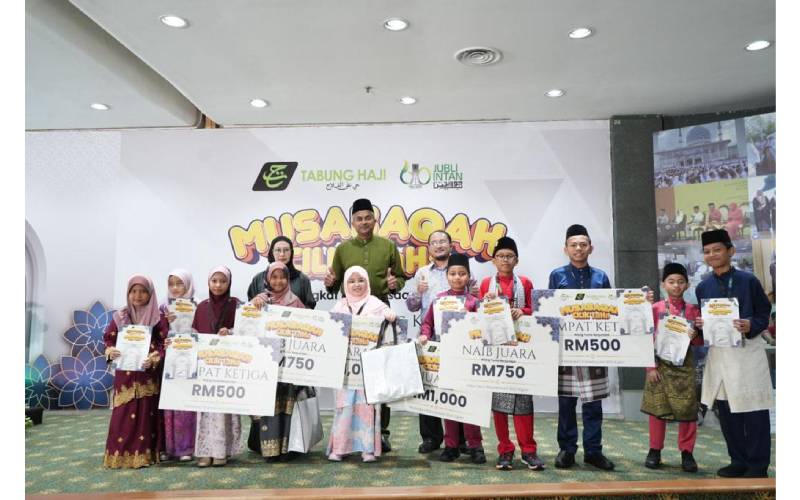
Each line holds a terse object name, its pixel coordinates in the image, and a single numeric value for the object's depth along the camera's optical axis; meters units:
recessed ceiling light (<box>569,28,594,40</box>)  4.14
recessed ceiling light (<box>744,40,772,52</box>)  4.39
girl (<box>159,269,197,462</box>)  3.89
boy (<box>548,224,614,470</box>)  3.55
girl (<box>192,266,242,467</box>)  3.76
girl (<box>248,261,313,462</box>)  3.77
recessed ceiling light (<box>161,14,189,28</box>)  3.95
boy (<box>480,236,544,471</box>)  3.53
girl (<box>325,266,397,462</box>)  3.79
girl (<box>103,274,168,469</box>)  3.76
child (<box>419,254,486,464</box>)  3.75
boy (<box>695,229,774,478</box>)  3.37
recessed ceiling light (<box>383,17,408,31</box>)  3.98
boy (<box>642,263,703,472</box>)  3.67
